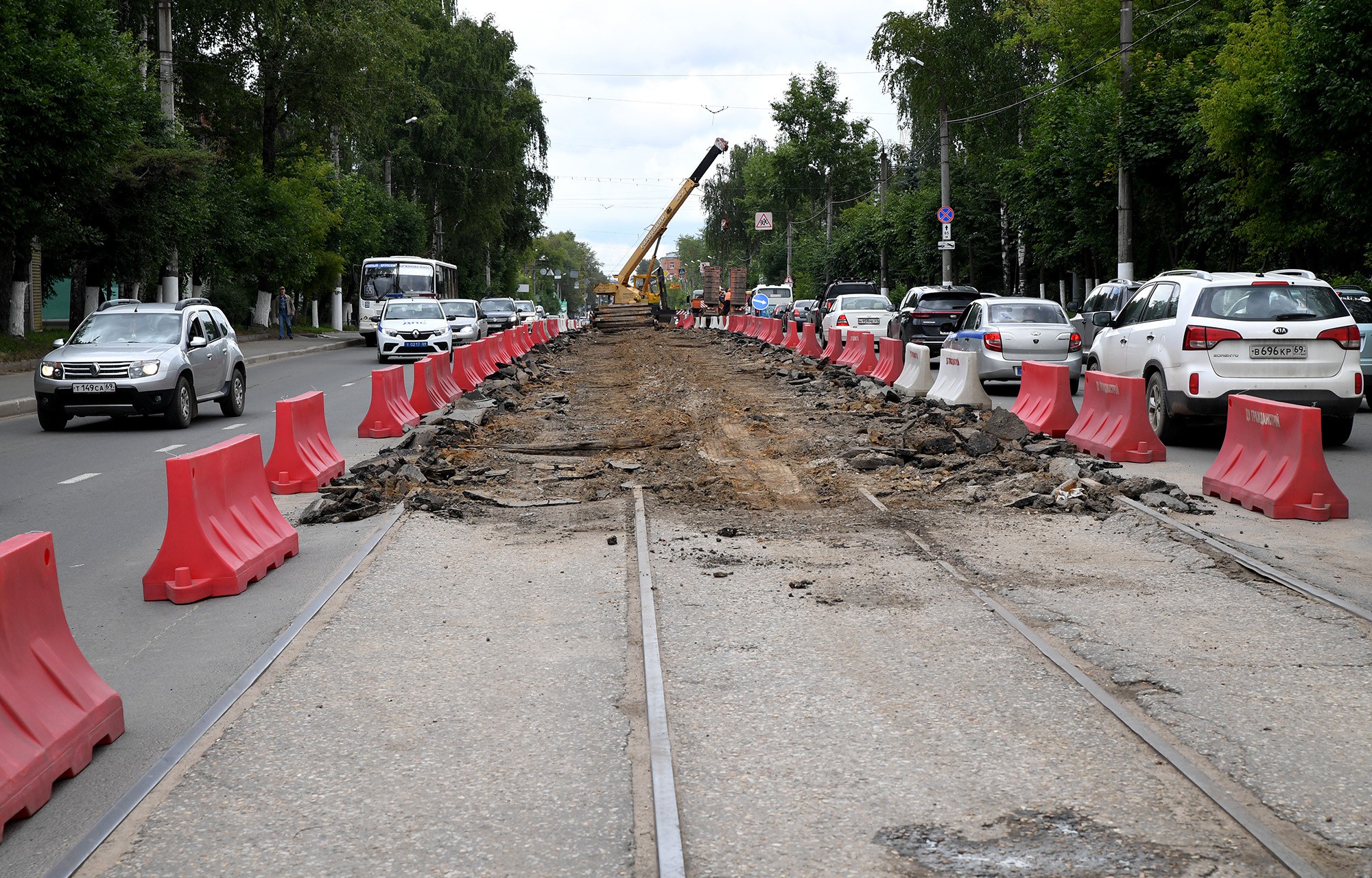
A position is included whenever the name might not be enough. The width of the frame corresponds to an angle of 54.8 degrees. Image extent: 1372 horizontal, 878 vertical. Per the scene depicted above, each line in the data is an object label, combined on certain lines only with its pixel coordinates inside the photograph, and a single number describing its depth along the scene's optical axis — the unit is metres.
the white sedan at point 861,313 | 33.87
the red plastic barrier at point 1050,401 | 14.67
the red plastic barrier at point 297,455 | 11.65
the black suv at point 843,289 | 43.78
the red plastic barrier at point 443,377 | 20.59
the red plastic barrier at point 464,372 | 22.86
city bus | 45.78
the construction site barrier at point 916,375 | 20.31
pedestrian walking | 47.80
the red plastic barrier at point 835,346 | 28.39
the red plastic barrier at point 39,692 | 4.46
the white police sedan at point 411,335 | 32.38
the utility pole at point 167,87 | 30.20
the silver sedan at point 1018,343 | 19.91
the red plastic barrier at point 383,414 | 16.27
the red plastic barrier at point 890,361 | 22.61
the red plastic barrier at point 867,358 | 24.94
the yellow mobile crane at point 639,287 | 54.00
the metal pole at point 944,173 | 44.25
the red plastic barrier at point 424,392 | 18.98
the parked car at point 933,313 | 26.98
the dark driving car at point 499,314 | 50.16
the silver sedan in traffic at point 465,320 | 35.41
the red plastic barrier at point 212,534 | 7.64
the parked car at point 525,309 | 62.19
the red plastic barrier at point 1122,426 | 12.72
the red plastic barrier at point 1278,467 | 9.80
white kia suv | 13.11
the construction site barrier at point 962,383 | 17.52
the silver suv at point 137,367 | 17.00
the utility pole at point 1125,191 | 29.41
